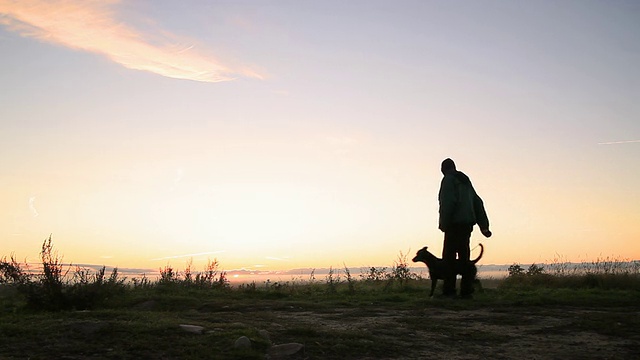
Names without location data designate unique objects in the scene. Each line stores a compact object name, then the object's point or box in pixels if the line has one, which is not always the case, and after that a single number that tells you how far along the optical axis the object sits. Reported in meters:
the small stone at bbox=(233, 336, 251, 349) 5.26
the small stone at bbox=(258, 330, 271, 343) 5.68
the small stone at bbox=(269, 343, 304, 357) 5.30
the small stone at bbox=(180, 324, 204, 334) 5.91
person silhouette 10.65
